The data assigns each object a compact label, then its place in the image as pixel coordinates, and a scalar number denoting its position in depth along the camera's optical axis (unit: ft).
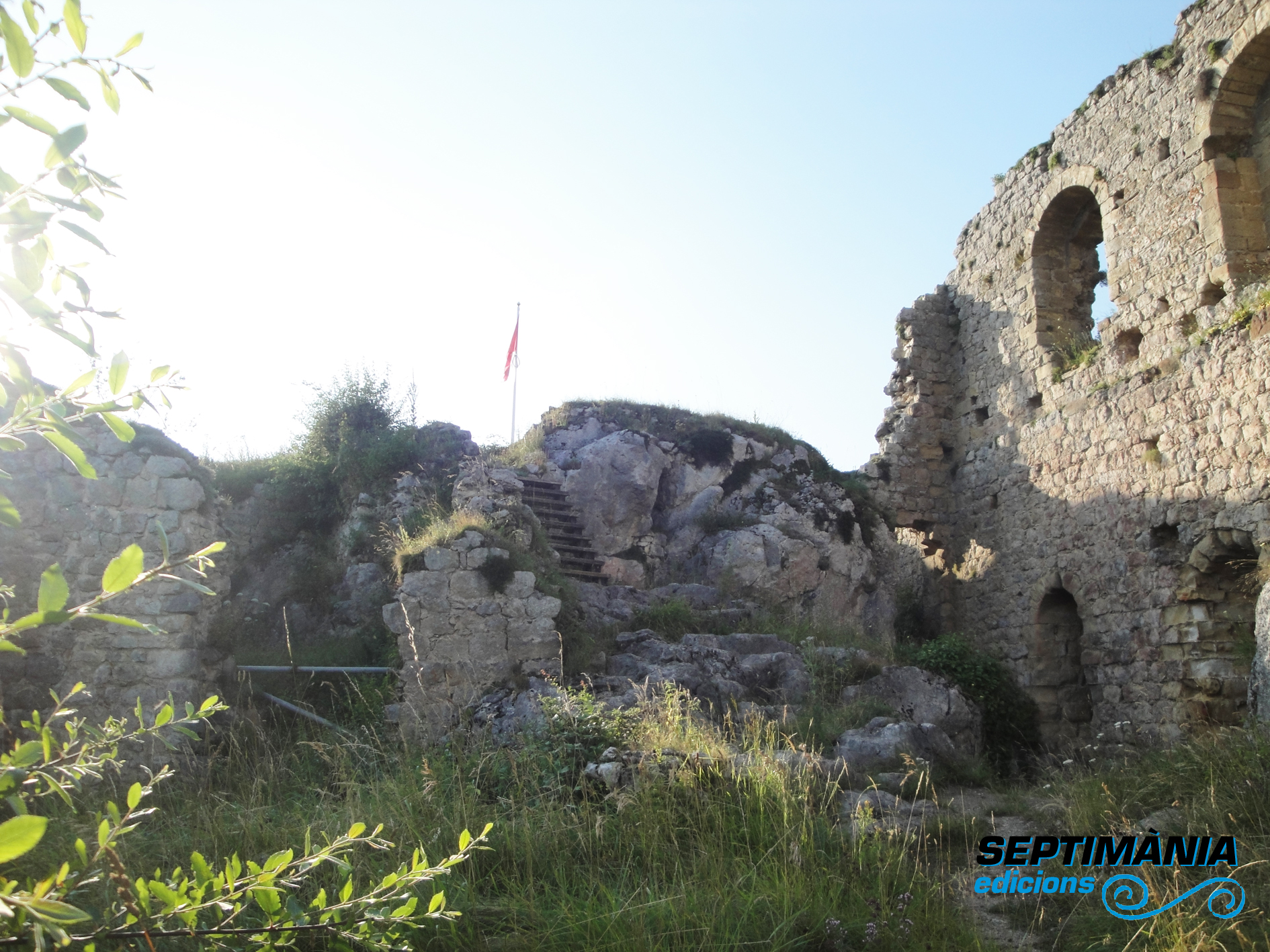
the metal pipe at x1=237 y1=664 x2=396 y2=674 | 25.12
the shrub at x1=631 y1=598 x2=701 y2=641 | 33.17
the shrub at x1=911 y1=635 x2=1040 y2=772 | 33.06
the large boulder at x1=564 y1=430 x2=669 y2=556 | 46.16
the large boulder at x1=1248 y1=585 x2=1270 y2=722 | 20.22
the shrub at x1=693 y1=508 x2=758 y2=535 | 45.70
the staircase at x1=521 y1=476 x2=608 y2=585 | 42.50
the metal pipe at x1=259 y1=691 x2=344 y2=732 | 23.37
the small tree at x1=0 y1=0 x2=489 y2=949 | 4.80
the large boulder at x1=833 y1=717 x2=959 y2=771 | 22.98
